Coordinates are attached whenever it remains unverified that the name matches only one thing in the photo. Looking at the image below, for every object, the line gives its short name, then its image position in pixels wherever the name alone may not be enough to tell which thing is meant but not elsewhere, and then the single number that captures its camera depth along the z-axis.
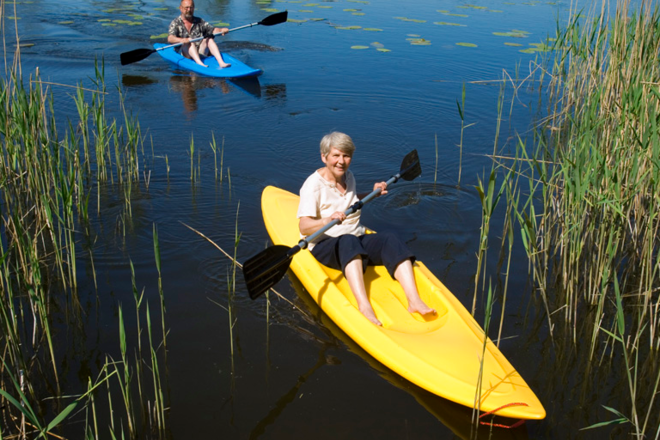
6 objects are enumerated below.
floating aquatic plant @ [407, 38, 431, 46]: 10.93
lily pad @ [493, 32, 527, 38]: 11.43
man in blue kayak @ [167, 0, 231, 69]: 8.98
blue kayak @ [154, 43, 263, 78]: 8.53
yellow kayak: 2.97
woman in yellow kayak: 3.74
